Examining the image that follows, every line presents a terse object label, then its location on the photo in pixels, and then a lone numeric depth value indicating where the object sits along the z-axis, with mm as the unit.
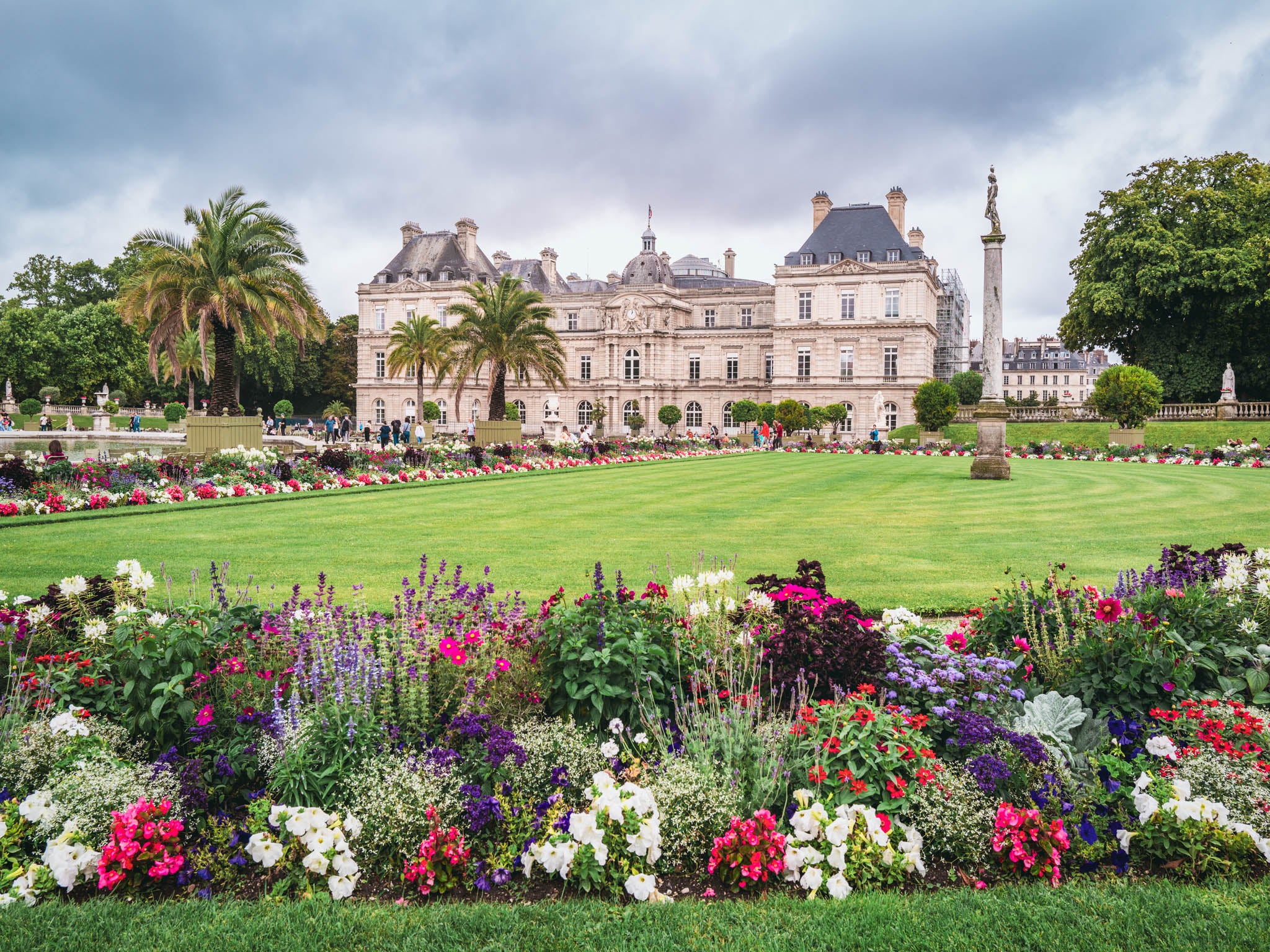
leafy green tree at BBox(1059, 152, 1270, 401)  38469
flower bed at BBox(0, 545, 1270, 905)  3189
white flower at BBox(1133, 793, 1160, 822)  3273
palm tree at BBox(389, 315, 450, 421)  38531
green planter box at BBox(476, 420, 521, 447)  31297
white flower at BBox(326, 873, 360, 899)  3076
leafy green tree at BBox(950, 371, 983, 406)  62566
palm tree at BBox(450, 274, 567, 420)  31562
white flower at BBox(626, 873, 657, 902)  3043
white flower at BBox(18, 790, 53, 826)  3297
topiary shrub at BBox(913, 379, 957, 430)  43156
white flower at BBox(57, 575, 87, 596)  4809
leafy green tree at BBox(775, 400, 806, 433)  51188
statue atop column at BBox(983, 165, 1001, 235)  21938
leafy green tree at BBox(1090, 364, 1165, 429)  33188
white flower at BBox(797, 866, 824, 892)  3076
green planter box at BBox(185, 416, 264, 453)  21125
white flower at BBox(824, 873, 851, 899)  3051
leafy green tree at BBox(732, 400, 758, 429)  62125
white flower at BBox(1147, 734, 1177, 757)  3576
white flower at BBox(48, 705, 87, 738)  3664
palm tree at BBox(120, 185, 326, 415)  21188
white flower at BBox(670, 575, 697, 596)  4918
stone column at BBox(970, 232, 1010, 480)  20453
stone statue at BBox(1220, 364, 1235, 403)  37844
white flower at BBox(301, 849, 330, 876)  3109
